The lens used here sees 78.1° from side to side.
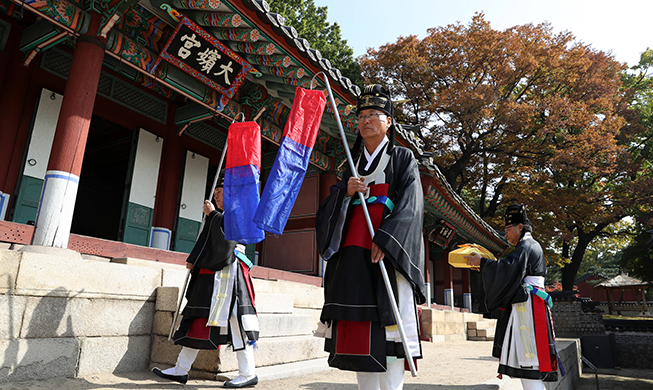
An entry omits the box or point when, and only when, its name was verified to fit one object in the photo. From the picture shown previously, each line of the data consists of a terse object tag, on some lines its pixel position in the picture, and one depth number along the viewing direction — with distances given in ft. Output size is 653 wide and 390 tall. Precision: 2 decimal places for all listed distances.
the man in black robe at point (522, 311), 11.43
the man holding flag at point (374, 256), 6.70
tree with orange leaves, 59.31
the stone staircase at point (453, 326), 31.73
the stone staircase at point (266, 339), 12.24
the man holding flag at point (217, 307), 11.09
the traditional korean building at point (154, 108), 15.34
